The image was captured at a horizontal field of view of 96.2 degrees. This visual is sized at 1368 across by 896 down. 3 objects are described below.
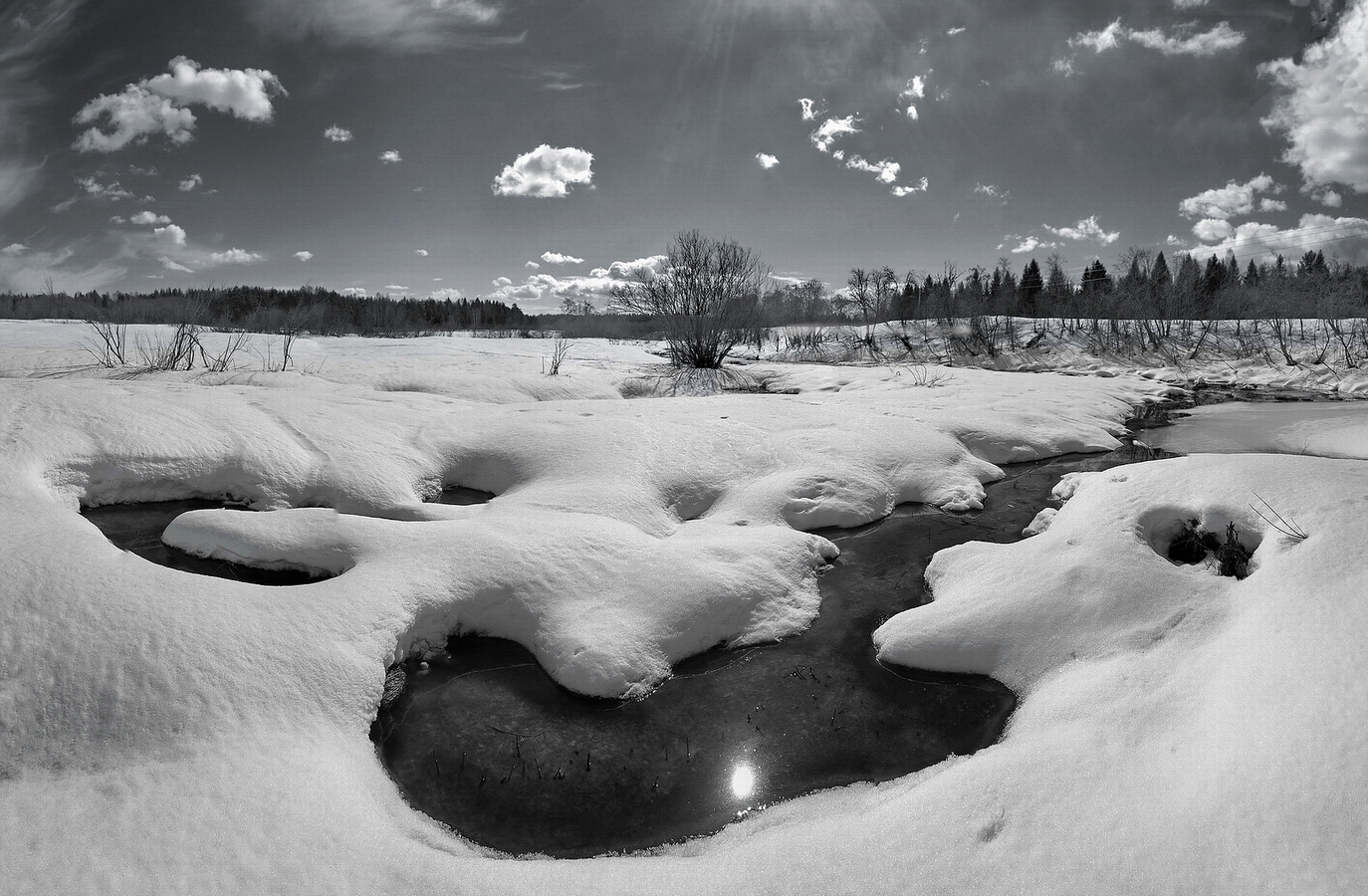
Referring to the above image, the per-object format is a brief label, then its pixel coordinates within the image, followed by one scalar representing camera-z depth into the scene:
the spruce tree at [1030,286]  40.92
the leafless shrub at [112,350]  7.96
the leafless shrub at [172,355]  8.14
